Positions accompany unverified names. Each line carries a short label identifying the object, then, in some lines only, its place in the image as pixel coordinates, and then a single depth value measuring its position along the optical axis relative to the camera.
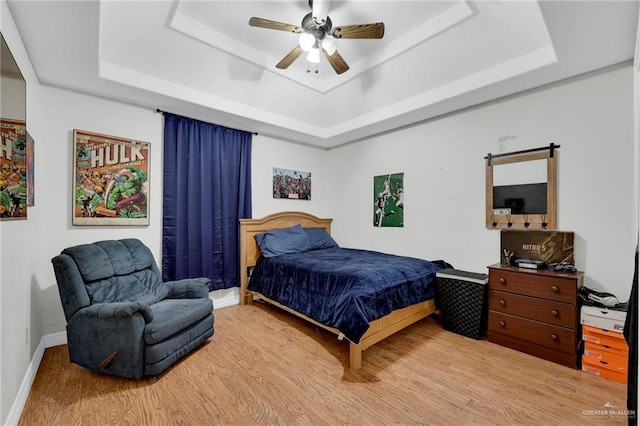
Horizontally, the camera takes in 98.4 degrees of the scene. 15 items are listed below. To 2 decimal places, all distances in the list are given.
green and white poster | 3.96
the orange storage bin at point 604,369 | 2.04
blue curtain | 3.30
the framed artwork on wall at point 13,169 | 1.51
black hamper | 2.76
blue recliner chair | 2.02
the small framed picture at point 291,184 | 4.38
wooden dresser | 2.25
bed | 2.30
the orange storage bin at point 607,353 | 2.04
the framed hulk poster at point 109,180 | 2.74
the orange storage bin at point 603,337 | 2.05
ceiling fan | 2.09
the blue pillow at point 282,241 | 3.66
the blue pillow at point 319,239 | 4.16
